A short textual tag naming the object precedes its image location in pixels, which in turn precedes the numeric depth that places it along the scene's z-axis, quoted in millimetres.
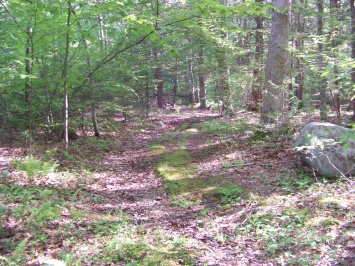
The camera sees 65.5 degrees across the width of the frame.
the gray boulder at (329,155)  5375
